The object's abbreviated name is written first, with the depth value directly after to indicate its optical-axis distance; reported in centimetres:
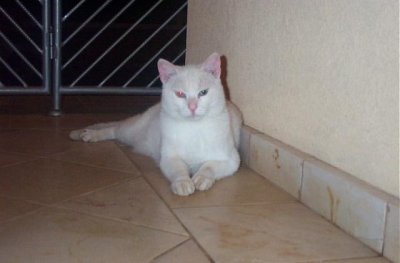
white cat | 169
